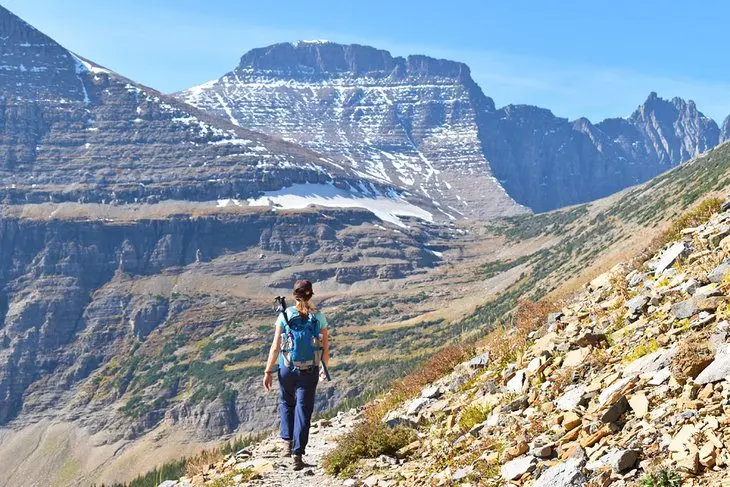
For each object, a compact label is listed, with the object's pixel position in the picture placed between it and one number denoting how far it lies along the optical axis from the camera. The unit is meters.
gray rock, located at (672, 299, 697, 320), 9.70
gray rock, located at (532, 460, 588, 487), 7.23
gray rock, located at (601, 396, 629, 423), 7.99
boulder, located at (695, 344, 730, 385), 7.43
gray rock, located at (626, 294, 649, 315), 11.34
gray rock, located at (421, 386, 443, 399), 14.12
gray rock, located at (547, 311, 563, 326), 13.96
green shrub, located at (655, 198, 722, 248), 14.89
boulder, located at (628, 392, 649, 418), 7.81
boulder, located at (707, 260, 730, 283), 10.30
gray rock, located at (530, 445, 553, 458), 8.27
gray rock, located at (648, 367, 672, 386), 8.16
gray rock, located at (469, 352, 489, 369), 14.42
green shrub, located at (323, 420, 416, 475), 11.79
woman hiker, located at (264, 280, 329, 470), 11.72
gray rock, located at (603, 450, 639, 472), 7.00
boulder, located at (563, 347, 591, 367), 10.48
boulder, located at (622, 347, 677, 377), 8.62
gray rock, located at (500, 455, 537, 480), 8.18
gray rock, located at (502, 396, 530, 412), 10.33
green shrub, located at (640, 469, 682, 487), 6.35
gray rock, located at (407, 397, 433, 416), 13.74
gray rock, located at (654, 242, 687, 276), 12.72
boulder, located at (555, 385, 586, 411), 9.07
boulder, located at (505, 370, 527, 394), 11.04
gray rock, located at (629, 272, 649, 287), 13.09
